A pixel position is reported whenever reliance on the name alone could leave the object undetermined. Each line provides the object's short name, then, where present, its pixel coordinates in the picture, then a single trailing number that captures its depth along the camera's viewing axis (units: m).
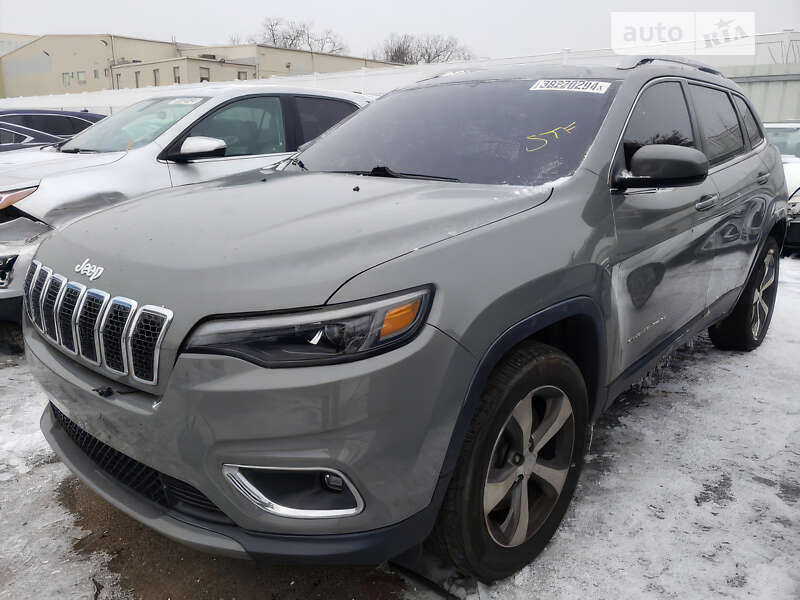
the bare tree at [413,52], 63.19
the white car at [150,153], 3.94
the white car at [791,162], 7.16
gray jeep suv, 1.56
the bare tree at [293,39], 66.50
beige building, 43.94
